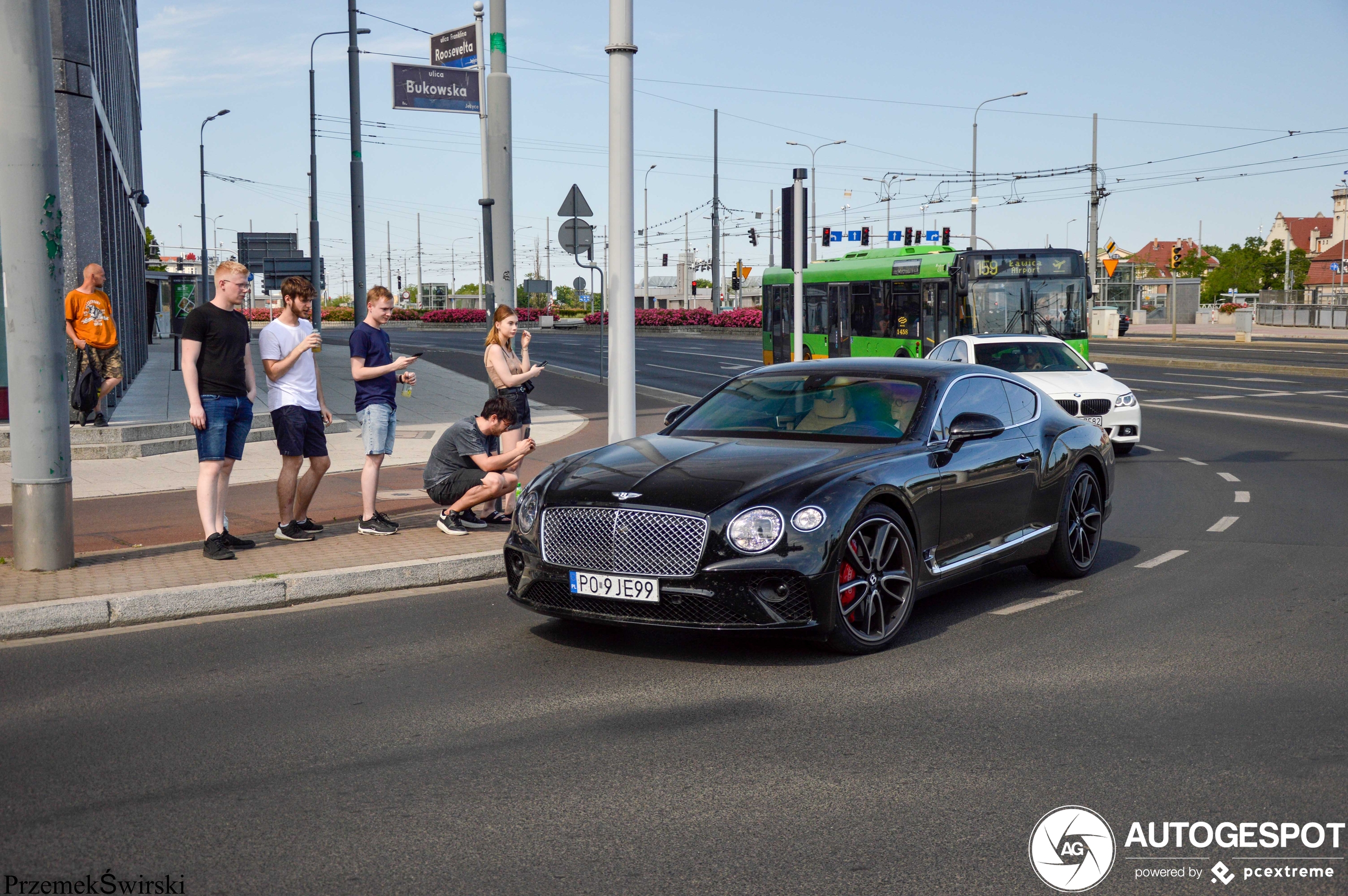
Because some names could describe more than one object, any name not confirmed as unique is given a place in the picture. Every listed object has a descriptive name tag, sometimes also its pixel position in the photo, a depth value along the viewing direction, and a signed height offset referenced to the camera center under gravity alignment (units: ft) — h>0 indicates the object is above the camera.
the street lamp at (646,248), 292.12 +20.34
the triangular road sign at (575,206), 56.24 +5.69
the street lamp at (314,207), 121.39 +13.48
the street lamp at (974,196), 176.14 +19.21
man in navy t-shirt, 29.27 -1.37
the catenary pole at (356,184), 94.99 +11.62
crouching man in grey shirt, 30.19 -3.26
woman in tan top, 31.63 -0.92
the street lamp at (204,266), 152.17 +9.18
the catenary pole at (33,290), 24.11 +0.92
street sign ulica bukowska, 44.34 +8.74
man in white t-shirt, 27.20 -1.45
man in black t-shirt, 25.70 -1.03
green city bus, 76.54 +2.01
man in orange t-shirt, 41.50 +0.51
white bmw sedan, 47.47 -1.84
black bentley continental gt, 18.62 -2.83
